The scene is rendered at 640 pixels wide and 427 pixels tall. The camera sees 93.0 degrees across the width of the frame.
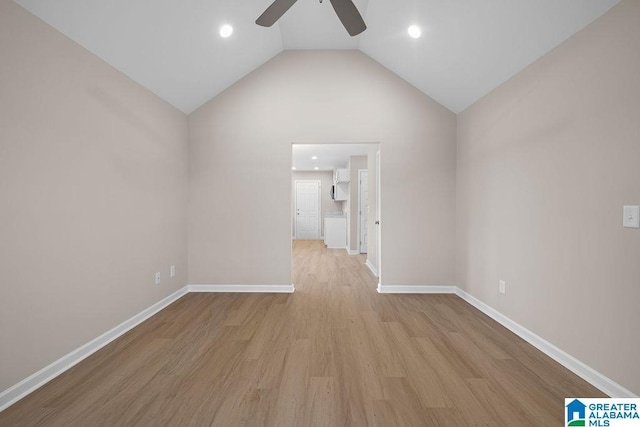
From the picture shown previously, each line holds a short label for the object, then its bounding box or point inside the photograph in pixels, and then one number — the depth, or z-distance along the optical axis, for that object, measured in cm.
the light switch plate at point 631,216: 171
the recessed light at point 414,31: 306
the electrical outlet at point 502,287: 296
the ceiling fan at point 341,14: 213
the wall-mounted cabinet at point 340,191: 929
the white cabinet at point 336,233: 862
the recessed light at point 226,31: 311
